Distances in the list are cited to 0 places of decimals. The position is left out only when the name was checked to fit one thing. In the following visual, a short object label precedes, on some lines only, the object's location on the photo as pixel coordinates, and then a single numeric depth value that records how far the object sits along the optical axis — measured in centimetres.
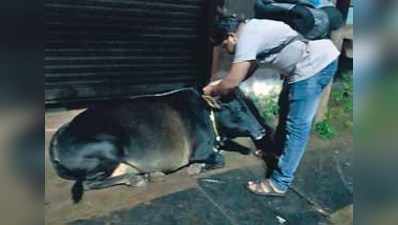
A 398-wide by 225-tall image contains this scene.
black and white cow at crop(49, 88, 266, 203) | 324
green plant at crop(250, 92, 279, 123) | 415
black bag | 322
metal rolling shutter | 318
